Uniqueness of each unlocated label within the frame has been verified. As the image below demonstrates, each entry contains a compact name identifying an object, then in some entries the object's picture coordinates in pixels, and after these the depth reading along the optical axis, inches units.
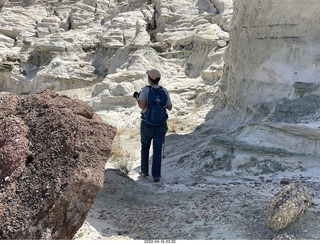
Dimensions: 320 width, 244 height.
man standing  182.7
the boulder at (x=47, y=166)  90.0
